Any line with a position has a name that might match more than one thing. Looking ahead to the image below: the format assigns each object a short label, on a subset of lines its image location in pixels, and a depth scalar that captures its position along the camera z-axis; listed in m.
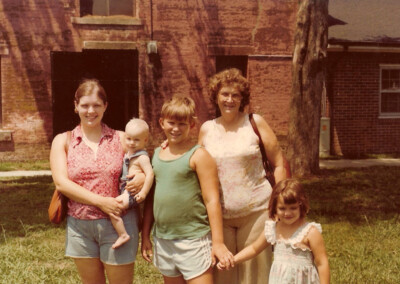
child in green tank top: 3.20
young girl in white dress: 3.11
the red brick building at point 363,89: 15.71
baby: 3.18
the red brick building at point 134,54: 14.24
